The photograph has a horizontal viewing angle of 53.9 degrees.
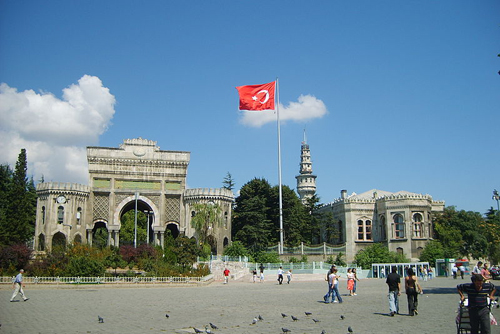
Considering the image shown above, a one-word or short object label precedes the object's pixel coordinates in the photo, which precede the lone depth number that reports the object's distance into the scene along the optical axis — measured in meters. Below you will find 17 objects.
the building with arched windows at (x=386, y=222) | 49.03
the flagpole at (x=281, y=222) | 45.67
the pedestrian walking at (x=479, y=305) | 8.68
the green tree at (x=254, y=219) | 51.88
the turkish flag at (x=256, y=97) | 42.12
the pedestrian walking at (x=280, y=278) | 32.48
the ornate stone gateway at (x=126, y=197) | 49.03
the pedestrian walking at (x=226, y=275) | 32.02
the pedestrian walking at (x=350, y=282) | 20.72
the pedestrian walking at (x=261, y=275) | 34.29
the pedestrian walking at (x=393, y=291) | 13.80
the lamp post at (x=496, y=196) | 51.00
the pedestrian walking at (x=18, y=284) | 18.68
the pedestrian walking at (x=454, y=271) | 36.60
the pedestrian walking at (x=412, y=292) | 13.66
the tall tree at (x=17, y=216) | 46.25
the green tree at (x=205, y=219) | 47.94
